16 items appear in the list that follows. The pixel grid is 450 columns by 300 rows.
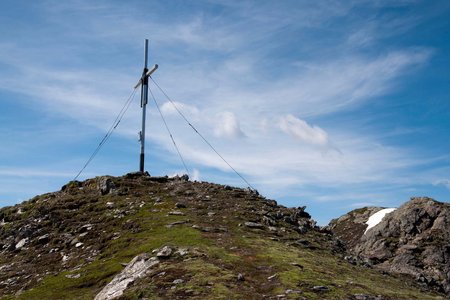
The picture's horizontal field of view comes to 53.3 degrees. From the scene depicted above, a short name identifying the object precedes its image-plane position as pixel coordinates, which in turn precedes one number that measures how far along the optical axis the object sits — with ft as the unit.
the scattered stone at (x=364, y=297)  91.09
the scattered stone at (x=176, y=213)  155.98
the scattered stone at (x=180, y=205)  166.20
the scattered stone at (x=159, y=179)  208.73
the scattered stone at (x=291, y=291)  89.15
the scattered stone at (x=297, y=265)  108.01
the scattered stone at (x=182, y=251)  112.47
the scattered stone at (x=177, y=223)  142.09
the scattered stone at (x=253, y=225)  150.16
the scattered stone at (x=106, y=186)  192.24
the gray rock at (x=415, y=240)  245.86
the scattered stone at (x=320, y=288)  92.38
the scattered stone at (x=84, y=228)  156.48
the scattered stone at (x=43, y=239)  155.12
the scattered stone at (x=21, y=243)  155.67
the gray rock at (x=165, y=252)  111.75
